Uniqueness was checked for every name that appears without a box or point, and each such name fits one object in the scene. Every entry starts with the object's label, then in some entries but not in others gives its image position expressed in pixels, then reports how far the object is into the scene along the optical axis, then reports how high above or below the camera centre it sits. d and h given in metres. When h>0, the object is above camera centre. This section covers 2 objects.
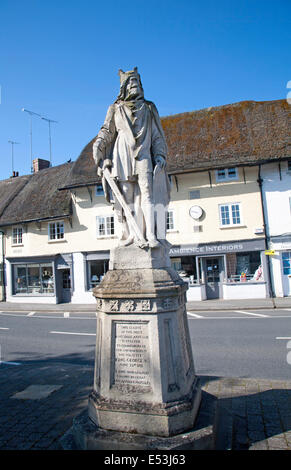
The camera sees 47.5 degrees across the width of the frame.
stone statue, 3.99 +1.28
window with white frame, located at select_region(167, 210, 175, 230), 19.30 +2.56
